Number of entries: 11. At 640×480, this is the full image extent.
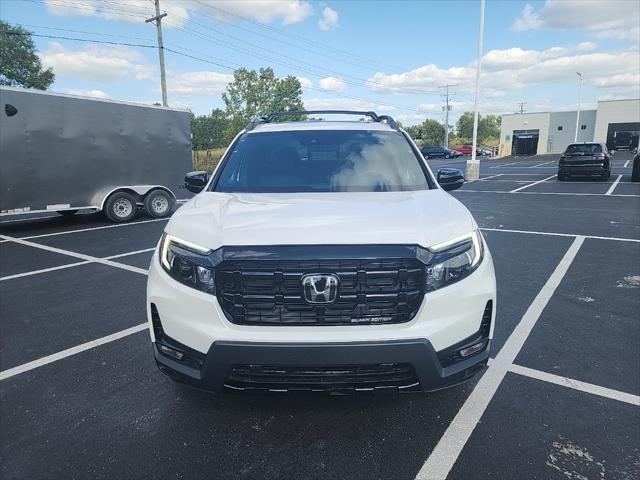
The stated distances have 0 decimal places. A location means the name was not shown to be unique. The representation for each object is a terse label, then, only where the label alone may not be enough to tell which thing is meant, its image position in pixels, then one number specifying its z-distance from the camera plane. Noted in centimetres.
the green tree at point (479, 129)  12450
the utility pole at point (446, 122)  7094
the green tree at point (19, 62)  4019
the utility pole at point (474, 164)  2049
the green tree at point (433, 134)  9875
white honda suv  210
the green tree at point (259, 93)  7988
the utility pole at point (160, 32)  2520
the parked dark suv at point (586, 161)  1856
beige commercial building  5519
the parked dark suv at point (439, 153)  5074
